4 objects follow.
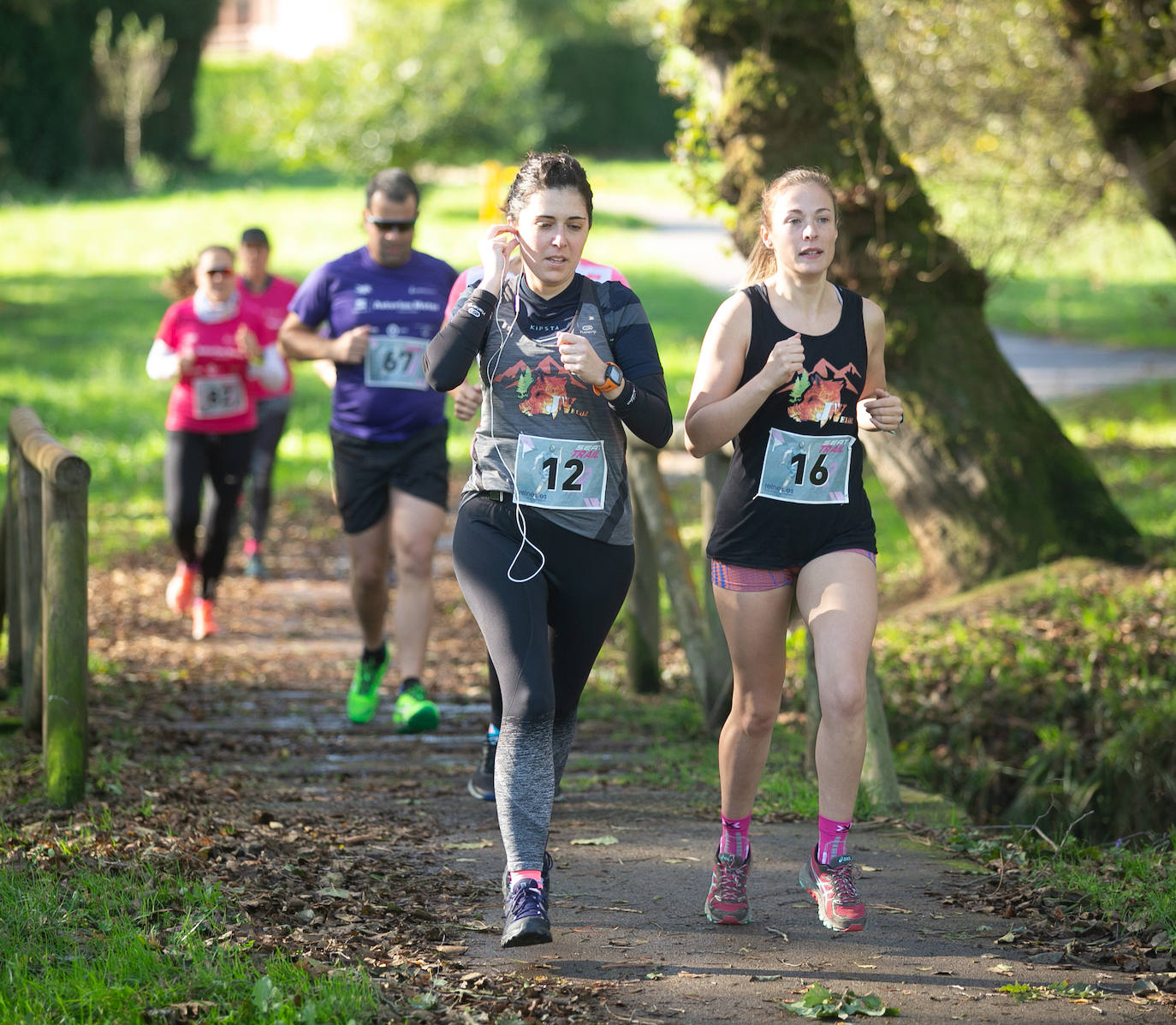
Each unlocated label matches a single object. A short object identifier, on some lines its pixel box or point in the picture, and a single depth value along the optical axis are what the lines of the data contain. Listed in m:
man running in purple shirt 13.21
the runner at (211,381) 16.77
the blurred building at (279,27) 133.75
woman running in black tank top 8.28
